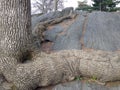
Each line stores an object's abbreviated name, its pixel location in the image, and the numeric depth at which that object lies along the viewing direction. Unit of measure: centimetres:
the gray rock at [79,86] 295
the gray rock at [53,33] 424
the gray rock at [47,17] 572
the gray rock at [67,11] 613
